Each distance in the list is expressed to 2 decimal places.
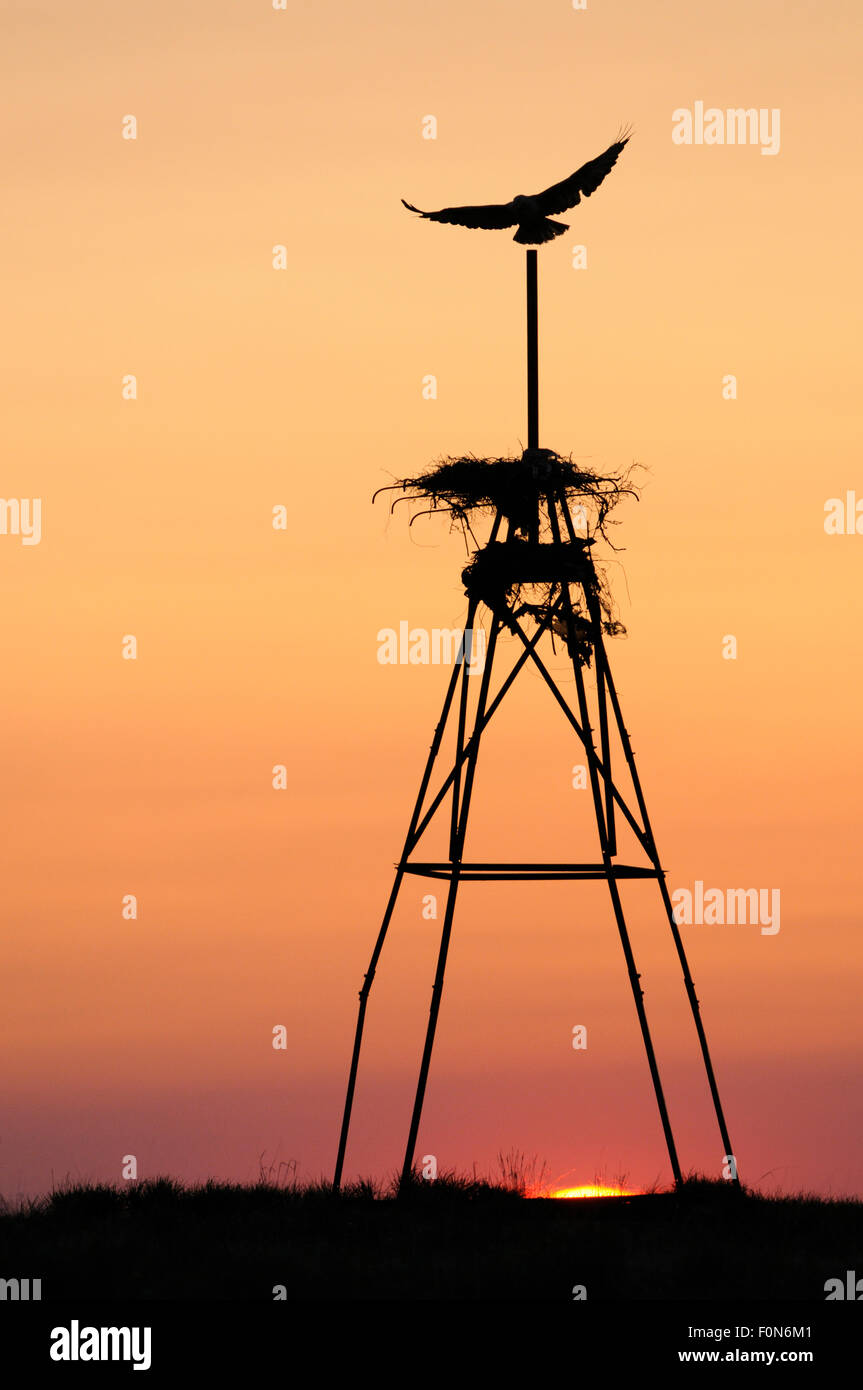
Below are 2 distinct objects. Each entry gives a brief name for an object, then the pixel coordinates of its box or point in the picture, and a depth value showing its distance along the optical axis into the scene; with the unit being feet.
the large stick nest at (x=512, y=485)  60.59
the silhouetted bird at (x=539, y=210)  60.54
